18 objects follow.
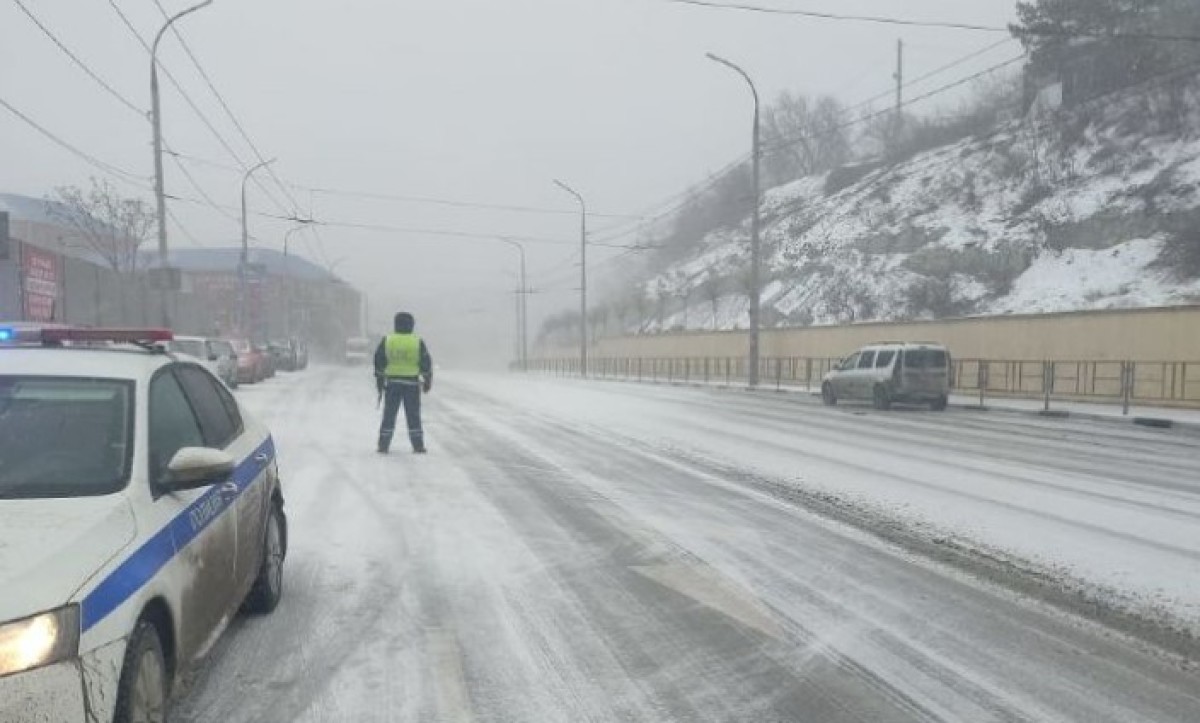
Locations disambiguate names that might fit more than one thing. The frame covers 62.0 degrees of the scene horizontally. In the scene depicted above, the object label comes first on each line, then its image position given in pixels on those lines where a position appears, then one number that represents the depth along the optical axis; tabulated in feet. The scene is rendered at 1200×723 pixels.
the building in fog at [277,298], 252.01
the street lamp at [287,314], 235.81
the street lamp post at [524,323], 229.43
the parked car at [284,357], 158.71
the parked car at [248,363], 102.17
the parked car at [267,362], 119.03
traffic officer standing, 39.29
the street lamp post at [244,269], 133.69
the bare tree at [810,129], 309.01
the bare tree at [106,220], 125.70
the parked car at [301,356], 186.80
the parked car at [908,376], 76.59
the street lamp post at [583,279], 172.14
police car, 8.91
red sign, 92.68
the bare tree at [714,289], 193.39
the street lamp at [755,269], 107.96
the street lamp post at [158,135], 77.71
